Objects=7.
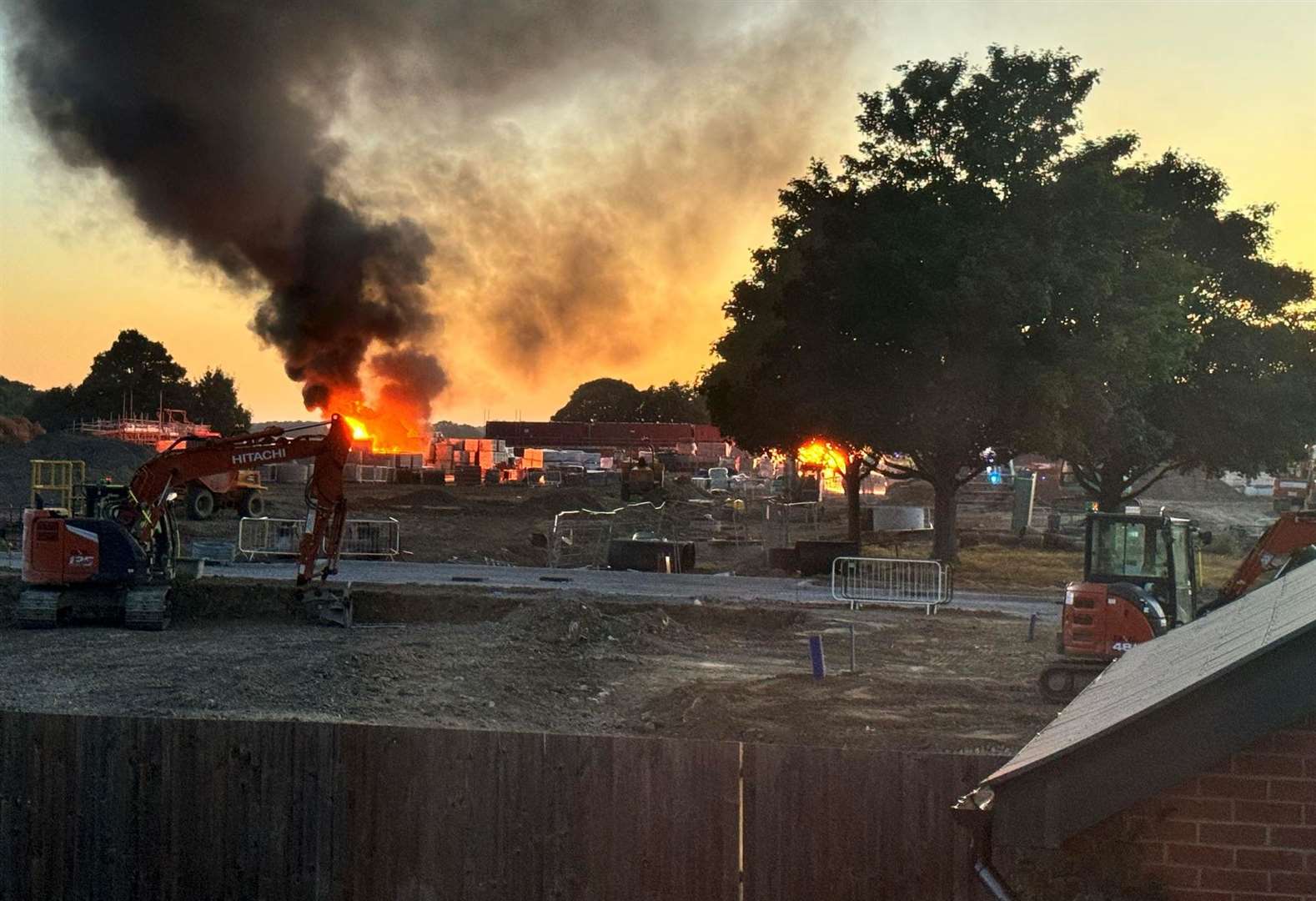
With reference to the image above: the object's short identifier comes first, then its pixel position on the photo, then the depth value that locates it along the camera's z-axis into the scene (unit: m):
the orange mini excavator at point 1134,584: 17.28
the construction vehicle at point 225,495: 45.50
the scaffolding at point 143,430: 77.25
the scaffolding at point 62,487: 29.63
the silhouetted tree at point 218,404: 104.31
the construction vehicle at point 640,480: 65.31
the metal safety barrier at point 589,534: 37.38
